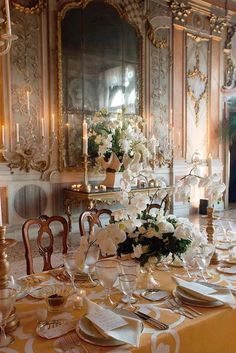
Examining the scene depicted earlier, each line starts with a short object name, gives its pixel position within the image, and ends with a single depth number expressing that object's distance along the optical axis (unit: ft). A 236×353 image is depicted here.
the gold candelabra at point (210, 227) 6.78
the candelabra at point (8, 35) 6.14
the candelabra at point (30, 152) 15.75
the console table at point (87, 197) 15.55
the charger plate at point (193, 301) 4.65
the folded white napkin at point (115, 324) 3.80
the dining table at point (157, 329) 3.75
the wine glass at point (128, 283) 4.56
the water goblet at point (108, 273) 4.65
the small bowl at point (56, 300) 4.62
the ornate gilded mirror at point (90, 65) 17.04
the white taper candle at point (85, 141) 15.35
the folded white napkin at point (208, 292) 4.73
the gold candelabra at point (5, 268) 4.03
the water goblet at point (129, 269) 4.69
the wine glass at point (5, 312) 3.81
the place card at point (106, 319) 3.96
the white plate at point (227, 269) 6.03
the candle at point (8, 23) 6.06
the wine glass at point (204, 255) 5.59
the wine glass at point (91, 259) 5.51
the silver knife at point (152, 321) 4.09
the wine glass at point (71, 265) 5.20
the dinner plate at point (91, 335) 3.73
